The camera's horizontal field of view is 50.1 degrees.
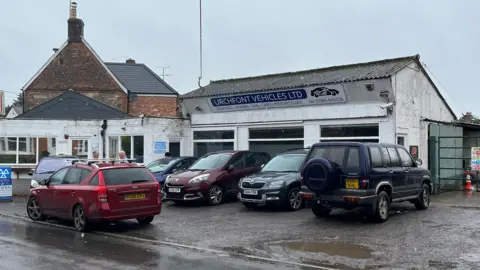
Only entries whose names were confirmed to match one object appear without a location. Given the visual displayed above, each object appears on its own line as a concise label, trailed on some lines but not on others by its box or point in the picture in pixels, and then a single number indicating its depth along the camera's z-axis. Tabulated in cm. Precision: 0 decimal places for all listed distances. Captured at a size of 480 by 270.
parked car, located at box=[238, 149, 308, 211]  1398
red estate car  1121
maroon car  1565
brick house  3594
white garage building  1783
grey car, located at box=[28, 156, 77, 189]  1722
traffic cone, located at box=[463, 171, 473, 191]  1881
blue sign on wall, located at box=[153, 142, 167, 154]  2267
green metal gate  1894
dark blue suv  1148
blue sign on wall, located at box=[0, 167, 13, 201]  1811
